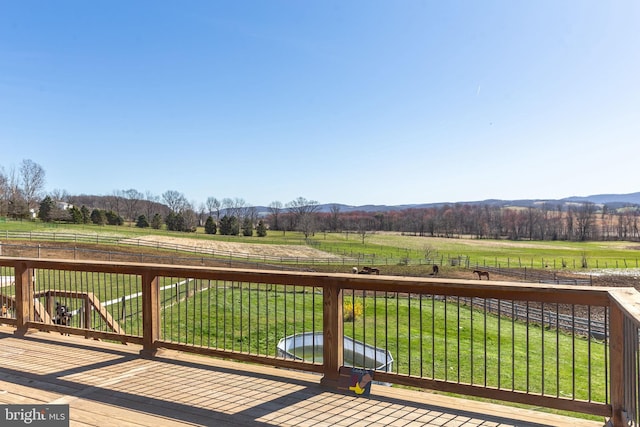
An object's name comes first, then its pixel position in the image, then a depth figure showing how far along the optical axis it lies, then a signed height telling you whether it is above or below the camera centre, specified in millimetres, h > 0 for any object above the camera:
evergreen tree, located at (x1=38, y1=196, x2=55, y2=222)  55281 +1039
